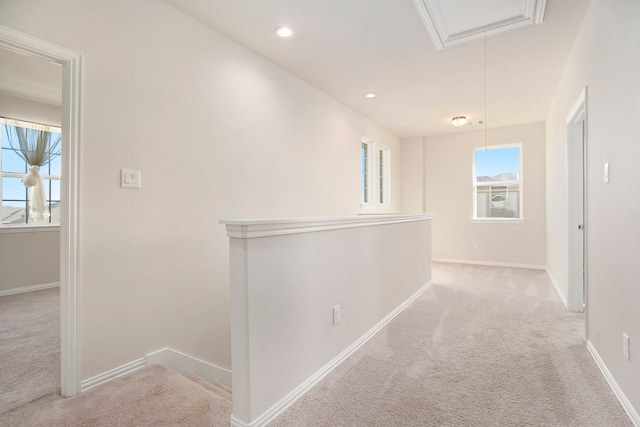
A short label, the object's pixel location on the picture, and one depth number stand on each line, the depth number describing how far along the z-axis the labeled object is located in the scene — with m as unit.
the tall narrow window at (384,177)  6.58
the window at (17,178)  4.31
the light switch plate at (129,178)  2.13
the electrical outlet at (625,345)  1.69
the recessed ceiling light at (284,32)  2.85
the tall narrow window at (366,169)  5.86
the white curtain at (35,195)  4.50
